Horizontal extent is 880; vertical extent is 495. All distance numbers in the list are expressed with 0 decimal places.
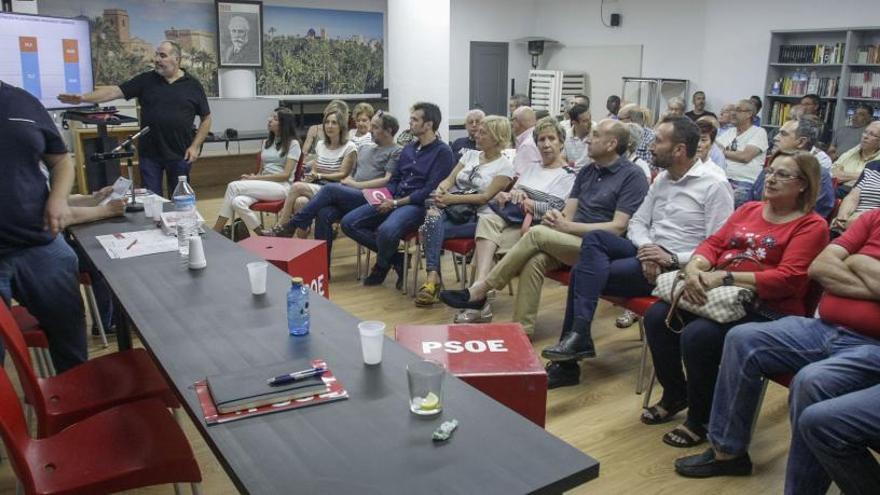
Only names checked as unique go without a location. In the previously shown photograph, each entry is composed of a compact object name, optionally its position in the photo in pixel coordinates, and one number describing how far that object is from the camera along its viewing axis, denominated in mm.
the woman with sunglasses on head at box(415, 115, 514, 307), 4434
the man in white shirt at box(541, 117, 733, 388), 3205
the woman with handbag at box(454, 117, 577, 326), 4145
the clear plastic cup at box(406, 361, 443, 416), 1533
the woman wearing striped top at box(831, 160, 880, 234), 4137
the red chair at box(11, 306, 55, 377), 2547
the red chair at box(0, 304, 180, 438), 1925
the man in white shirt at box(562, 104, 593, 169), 5918
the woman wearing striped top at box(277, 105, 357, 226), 5285
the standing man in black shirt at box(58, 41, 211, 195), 4891
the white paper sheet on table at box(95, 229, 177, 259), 2785
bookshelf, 8188
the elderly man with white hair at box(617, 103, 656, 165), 5516
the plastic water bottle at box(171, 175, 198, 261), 2834
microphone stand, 3459
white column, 6293
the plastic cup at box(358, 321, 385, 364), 1774
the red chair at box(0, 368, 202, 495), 1654
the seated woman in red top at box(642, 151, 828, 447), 2621
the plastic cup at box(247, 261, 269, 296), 2268
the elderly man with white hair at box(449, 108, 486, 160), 5402
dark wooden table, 1298
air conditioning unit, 11727
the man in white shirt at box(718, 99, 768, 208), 6277
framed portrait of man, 9383
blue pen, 1623
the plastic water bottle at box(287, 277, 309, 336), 1957
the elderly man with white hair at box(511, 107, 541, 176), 4906
